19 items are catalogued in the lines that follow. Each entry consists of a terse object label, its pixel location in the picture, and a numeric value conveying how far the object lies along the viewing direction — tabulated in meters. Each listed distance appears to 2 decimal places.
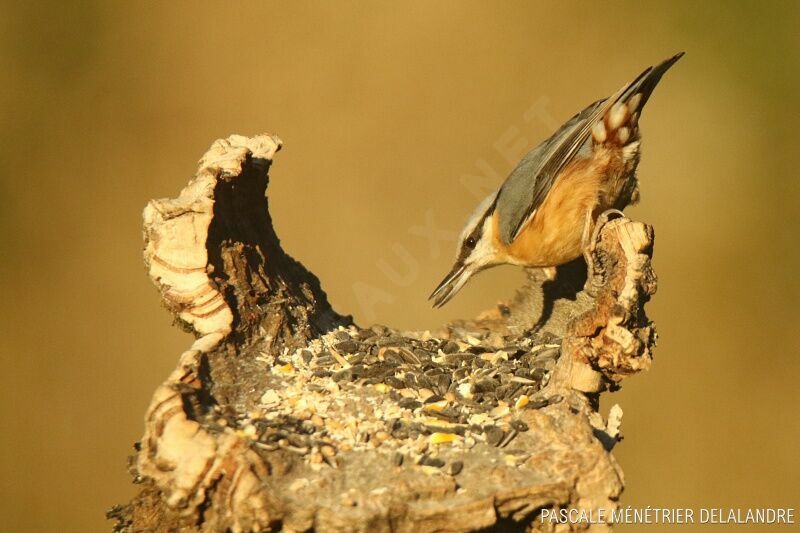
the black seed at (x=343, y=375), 5.89
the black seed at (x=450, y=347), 6.79
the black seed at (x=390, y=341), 6.68
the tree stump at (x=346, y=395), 4.27
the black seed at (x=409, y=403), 5.51
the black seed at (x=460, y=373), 6.10
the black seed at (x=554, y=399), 5.27
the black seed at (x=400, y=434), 5.03
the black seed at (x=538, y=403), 5.27
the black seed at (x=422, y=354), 6.54
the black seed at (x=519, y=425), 5.01
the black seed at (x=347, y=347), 6.48
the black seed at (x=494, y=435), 4.91
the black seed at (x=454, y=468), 4.52
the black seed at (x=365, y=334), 6.88
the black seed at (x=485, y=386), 5.86
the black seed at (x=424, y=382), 5.92
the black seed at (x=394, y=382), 5.83
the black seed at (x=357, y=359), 6.21
